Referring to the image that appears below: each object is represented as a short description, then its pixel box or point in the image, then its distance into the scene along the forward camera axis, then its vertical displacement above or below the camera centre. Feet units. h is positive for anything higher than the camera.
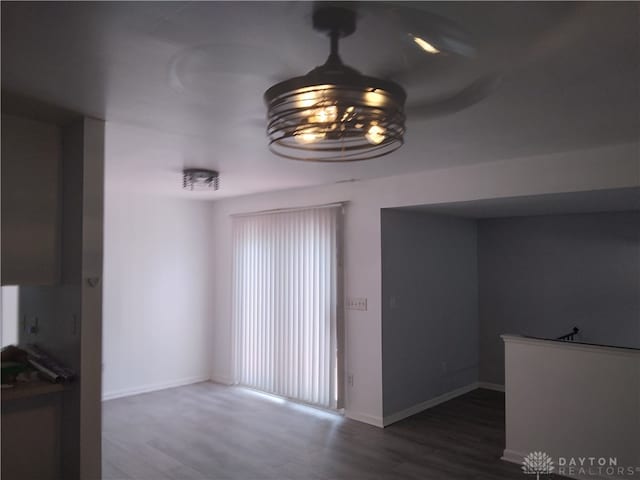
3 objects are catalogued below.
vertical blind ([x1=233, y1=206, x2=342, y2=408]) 16.81 -1.61
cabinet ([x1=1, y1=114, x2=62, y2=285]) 8.81 +1.15
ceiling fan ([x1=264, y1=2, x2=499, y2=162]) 5.44 +2.10
